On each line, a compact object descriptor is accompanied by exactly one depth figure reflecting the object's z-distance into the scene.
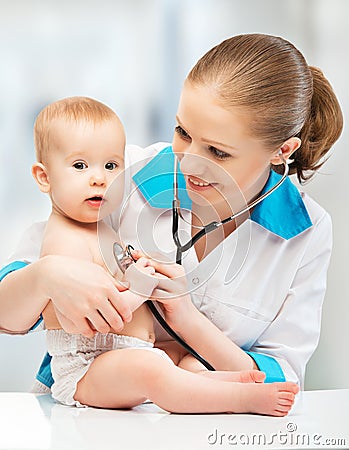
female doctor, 1.64
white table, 1.48
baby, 1.59
